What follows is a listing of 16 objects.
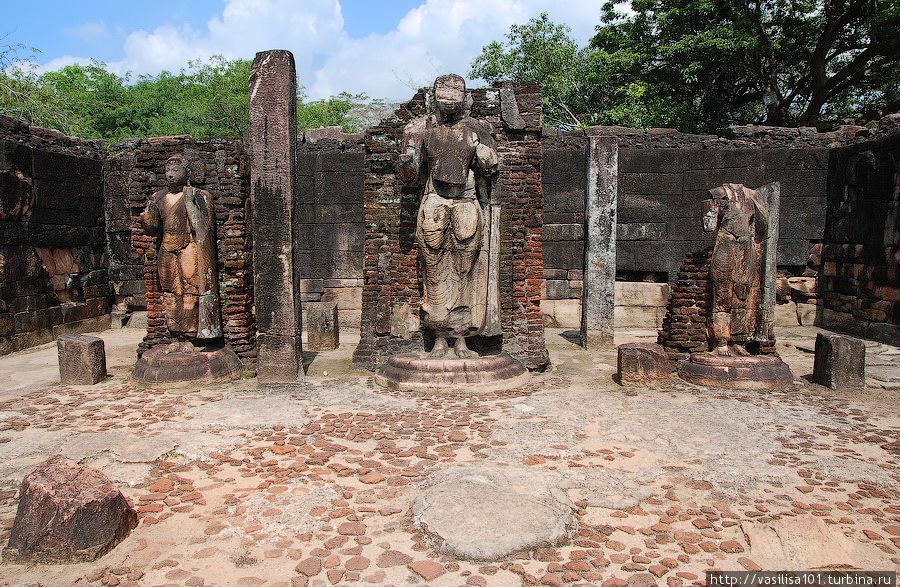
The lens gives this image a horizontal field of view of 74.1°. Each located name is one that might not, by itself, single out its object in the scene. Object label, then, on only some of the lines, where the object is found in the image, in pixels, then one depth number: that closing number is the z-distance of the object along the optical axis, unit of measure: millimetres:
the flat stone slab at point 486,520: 3271
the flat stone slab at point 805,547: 3086
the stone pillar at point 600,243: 9148
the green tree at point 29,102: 14771
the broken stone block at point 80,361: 6875
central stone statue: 6633
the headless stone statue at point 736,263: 6898
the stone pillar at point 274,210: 6641
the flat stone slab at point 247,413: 5391
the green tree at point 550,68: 18906
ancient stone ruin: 3370
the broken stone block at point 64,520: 3186
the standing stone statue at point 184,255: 6898
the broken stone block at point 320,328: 9016
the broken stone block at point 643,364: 6777
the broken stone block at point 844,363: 6586
